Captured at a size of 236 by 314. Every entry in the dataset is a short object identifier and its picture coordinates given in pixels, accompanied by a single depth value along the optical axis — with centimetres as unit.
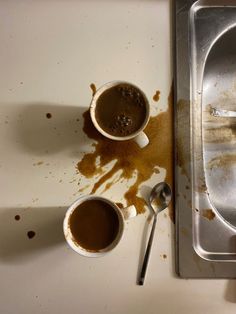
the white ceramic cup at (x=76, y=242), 64
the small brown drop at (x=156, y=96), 75
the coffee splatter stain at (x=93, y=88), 75
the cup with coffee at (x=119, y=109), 67
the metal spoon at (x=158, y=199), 71
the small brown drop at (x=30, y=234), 70
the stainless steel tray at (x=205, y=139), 70
